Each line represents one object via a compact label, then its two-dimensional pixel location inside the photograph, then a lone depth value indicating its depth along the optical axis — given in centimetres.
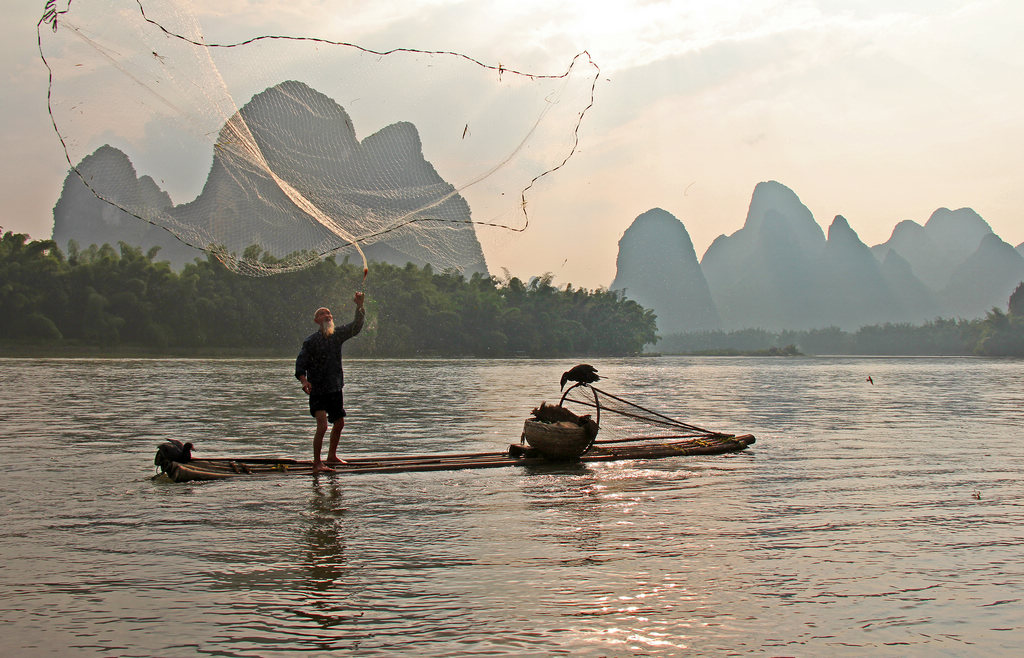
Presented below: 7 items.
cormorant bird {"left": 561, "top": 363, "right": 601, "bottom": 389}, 1175
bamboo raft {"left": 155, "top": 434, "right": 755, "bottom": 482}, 938
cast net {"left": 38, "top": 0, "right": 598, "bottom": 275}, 1026
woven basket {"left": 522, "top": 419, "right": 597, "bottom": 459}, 1105
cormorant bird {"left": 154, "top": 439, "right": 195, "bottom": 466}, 923
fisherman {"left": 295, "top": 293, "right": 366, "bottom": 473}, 934
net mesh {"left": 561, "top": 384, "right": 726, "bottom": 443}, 1291
